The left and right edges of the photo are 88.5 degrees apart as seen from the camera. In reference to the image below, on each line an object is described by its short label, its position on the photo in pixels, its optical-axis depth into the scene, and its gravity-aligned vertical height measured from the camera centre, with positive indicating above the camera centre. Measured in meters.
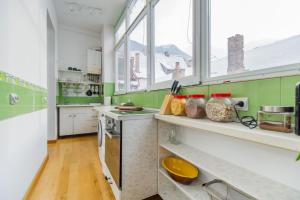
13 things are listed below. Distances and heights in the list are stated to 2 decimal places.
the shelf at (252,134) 0.55 -0.15
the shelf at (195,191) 1.07 -0.67
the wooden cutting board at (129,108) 1.98 -0.12
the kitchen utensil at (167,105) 1.40 -0.06
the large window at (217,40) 0.87 +0.47
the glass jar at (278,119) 0.67 -0.10
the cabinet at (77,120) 3.94 -0.57
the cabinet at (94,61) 4.53 +1.14
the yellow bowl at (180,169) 1.19 -0.61
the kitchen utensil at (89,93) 4.67 +0.18
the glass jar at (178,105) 1.28 -0.05
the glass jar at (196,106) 1.13 -0.05
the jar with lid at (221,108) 0.95 -0.06
